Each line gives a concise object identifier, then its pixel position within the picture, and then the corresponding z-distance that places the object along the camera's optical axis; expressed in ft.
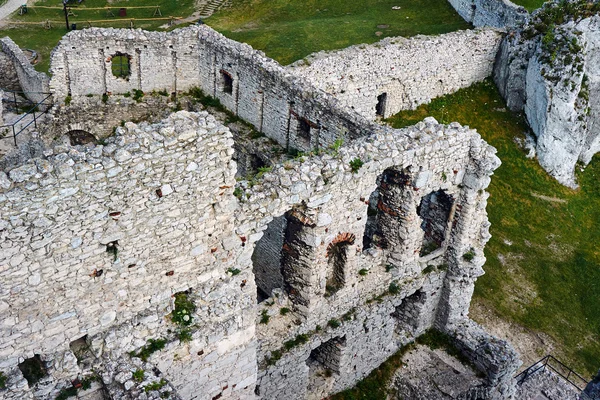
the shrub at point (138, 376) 44.47
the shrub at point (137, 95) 90.31
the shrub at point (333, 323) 61.77
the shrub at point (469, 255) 68.44
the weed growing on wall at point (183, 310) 48.34
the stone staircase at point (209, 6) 145.89
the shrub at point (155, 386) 43.83
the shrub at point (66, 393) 43.19
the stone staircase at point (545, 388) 72.49
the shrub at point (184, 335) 47.88
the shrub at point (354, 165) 55.52
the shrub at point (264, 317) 59.26
